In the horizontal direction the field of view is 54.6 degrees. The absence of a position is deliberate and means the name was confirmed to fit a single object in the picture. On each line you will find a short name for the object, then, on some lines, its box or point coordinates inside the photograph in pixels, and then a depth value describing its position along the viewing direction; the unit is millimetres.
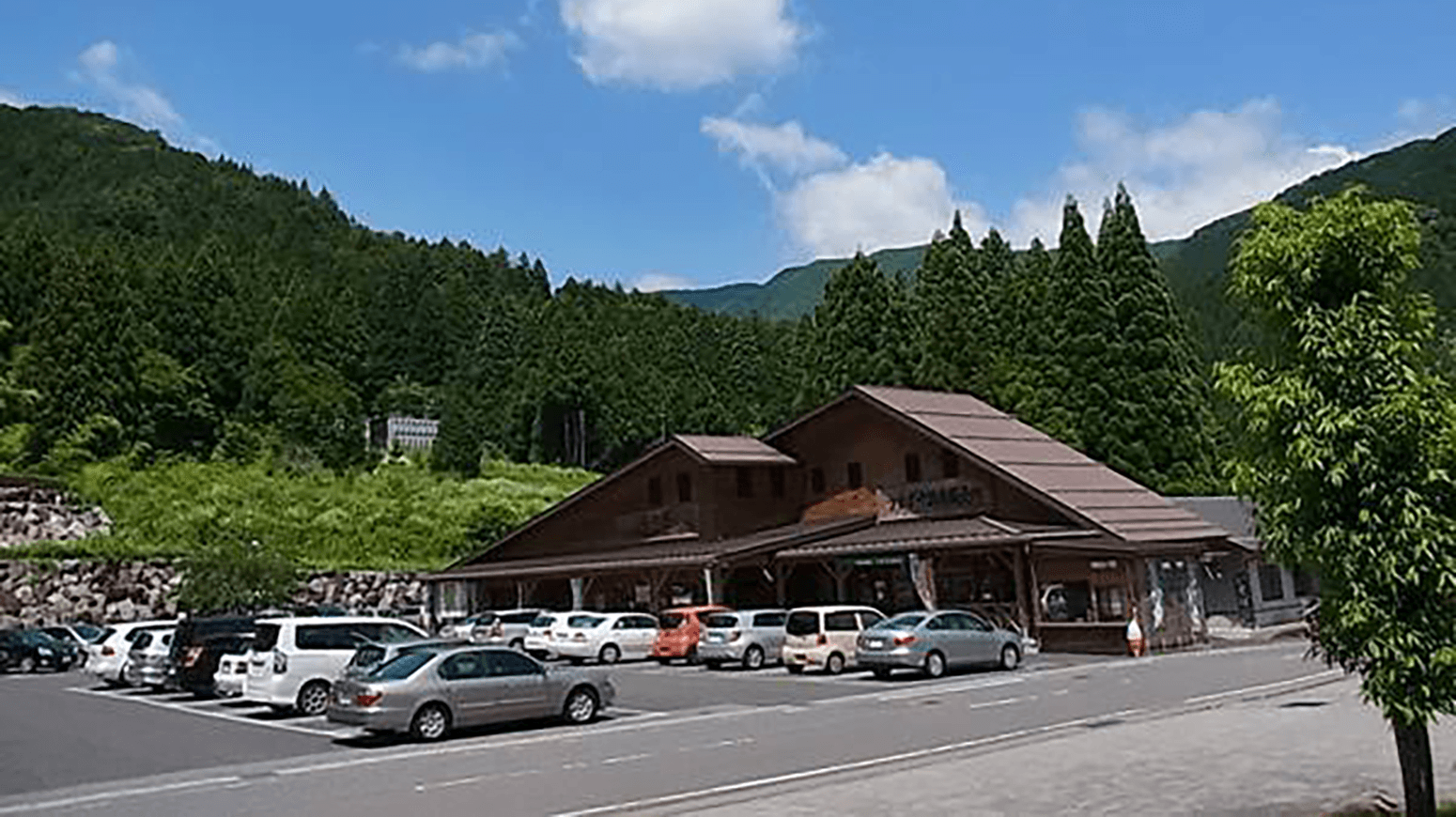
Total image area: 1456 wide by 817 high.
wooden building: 36406
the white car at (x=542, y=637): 39688
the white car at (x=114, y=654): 34969
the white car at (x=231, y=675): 26859
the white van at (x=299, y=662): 24719
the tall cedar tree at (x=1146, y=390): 59719
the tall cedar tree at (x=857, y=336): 72562
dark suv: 29734
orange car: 37094
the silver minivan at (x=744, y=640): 34094
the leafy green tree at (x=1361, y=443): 8953
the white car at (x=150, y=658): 32438
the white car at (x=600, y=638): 39219
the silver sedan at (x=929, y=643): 28562
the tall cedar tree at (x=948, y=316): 70312
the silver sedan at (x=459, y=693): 19516
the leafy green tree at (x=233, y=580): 49156
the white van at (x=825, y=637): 31344
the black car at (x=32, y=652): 43438
